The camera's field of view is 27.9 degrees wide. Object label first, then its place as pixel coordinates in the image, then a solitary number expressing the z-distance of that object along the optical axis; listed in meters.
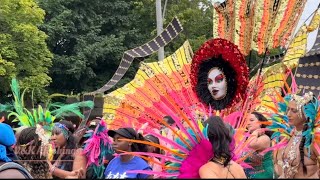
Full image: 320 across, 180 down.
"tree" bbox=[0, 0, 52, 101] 24.30
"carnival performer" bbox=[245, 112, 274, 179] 5.93
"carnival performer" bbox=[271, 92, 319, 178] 5.32
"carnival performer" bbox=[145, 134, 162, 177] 5.16
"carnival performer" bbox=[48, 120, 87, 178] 5.87
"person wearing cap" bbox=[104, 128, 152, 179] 5.23
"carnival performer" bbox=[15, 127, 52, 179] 5.13
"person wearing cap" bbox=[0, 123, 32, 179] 3.83
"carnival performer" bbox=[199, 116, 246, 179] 3.91
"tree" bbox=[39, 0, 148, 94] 28.98
